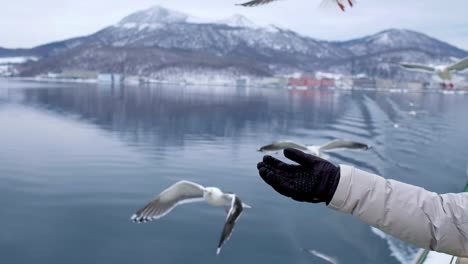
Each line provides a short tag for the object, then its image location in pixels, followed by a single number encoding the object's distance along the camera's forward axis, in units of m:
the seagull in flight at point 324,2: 2.77
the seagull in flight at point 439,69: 3.33
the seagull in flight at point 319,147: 6.79
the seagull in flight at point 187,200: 4.49
